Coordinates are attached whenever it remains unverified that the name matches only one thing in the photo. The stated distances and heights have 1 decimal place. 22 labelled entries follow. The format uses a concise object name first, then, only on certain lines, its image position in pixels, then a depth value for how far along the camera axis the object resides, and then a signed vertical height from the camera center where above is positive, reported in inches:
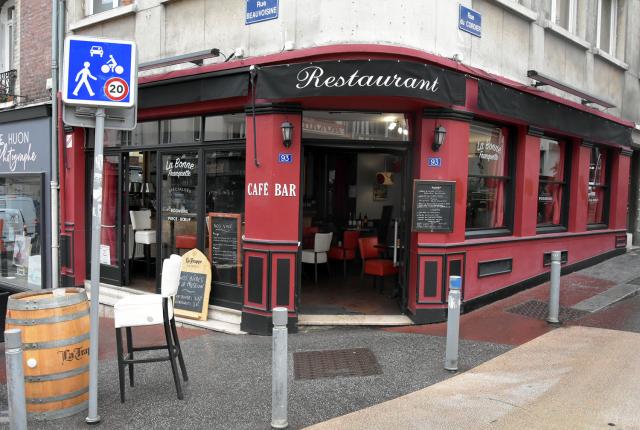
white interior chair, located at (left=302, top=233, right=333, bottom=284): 382.9 -42.7
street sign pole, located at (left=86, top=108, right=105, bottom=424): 167.6 -33.5
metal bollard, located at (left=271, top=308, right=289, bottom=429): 161.0 -54.7
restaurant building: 269.7 +8.2
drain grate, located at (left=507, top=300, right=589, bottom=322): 291.3 -64.6
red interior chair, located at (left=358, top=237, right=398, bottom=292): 346.3 -45.5
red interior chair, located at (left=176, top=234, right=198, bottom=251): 327.0 -32.6
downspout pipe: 390.0 +23.7
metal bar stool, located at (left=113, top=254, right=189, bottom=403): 188.2 -44.9
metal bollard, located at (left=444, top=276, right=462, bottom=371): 209.6 -52.2
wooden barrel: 171.2 -54.1
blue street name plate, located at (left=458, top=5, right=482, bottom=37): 289.4 +97.9
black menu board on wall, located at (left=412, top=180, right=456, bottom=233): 279.1 -5.4
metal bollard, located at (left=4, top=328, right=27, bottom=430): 139.7 -52.3
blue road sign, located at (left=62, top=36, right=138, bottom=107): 167.3 +37.0
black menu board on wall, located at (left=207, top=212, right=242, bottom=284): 298.8 -31.5
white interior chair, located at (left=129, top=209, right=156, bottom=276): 374.3 -30.3
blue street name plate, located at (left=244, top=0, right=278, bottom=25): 275.3 +95.4
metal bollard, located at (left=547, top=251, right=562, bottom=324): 272.4 -48.1
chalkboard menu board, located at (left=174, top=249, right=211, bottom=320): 301.0 -56.6
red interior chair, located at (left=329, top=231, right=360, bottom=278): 418.6 -44.5
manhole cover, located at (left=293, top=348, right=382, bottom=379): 213.5 -72.4
